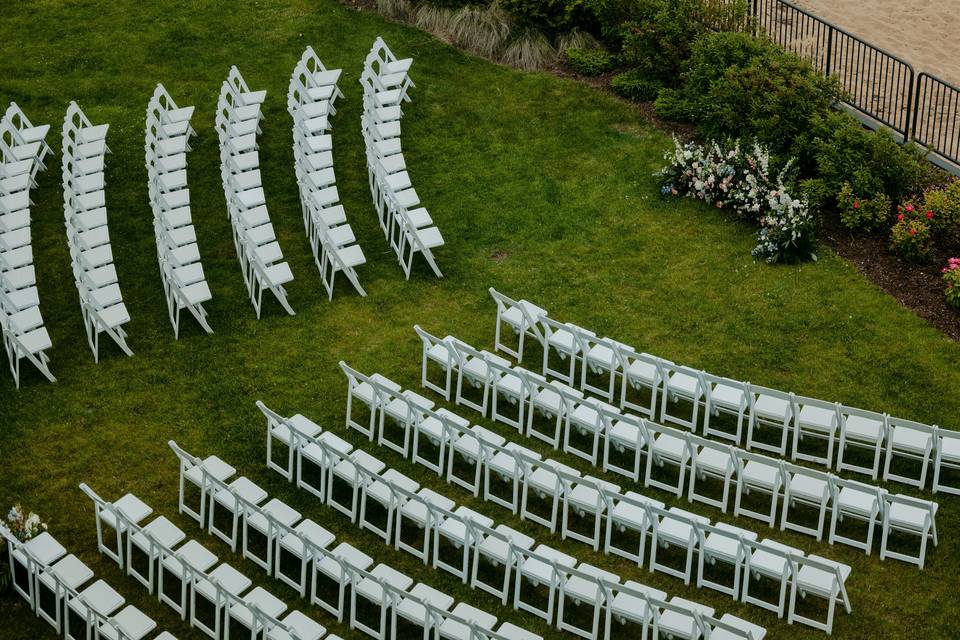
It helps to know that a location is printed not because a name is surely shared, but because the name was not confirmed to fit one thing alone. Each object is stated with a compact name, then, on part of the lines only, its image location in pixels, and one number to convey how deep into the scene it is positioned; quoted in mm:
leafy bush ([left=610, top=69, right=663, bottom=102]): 18981
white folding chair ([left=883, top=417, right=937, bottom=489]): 11148
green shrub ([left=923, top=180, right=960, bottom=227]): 14836
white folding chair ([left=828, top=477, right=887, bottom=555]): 10445
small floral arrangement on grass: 10930
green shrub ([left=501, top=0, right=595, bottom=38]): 20078
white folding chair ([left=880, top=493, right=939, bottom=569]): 10391
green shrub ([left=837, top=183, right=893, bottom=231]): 15281
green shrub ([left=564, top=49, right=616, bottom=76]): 19828
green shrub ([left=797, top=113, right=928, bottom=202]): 15383
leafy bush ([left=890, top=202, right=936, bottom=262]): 14727
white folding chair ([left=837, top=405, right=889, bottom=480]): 11328
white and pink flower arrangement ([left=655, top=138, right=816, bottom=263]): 15078
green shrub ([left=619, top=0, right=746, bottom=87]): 18547
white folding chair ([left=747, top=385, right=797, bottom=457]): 11695
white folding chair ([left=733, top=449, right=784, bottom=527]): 10852
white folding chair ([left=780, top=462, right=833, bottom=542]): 10656
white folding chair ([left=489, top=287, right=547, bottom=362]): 13297
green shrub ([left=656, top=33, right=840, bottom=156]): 16391
